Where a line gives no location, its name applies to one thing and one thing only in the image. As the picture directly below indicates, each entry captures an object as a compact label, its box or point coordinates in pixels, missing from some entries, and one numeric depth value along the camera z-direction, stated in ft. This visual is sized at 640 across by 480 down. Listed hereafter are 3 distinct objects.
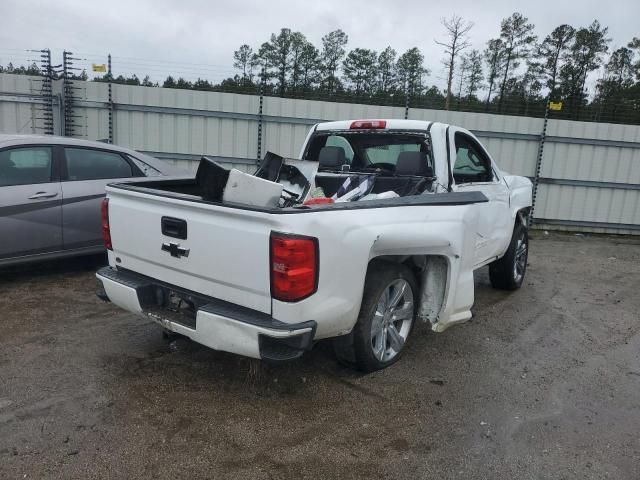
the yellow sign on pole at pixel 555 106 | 35.32
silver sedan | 17.26
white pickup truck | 9.34
